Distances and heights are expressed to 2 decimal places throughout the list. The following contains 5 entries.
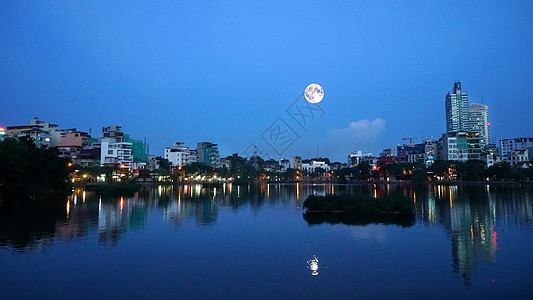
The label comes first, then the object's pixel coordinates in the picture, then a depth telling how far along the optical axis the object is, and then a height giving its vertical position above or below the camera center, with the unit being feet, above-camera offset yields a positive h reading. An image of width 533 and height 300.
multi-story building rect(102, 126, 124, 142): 300.91 +35.70
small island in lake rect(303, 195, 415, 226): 73.41 -8.80
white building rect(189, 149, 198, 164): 397.60 +20.17
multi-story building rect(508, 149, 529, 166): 349.00 +15.52
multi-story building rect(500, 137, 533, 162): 405.84 +33.87
